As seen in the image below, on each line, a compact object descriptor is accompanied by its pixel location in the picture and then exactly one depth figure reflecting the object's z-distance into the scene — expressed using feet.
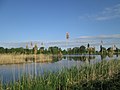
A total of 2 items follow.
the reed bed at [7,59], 32.12
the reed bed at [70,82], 9.87
